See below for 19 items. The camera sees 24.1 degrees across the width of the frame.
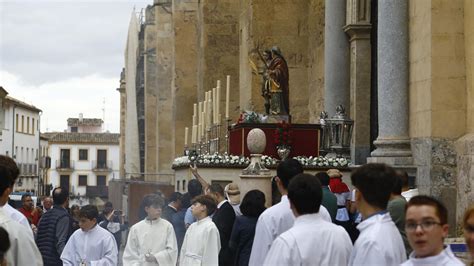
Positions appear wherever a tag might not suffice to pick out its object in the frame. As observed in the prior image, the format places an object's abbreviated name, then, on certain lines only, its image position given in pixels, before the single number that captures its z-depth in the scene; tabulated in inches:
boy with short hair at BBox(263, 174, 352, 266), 249.6
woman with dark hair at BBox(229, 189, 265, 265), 400.8
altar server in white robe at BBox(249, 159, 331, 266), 311.1
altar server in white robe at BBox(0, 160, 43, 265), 277.6
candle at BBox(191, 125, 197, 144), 1082.7
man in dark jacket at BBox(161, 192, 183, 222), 574.9
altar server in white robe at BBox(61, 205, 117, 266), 458.9
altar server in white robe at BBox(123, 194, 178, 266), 460.4
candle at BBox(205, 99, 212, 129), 989.5
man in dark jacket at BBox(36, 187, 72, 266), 500.1
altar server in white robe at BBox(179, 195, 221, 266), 435.5
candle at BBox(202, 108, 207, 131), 1039.0
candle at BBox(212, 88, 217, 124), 914.7
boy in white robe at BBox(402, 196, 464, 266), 216.1
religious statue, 822.5
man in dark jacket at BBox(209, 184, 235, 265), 446.3
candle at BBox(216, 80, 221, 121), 898.1
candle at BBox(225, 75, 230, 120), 829.2
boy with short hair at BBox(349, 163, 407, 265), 240.8
